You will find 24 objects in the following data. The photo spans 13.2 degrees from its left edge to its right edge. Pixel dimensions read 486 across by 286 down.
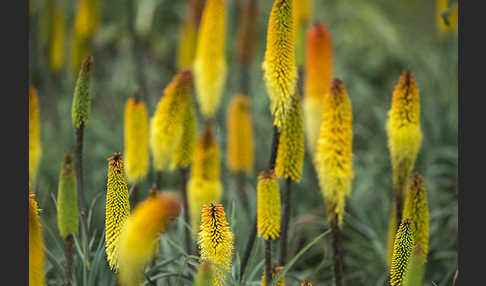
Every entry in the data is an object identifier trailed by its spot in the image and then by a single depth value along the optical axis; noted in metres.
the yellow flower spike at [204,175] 3.02
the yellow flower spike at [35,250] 2.63
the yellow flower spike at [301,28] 3.34
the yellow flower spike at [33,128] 2.93
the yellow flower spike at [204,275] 2.58
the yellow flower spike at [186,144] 2.98
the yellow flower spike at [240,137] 3.29
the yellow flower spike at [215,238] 2.64
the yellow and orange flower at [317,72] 3.12
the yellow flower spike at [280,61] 2.76
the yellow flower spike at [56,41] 3.50
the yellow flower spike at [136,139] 2.95
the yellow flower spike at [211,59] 3.10
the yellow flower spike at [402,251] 2.66
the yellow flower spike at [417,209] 2.77
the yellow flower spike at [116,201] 2.63
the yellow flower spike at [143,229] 2.50
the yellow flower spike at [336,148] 2.81
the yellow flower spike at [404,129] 2.84
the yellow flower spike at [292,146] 2.83
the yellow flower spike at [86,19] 3.46
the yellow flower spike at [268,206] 2.73
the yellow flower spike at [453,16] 3.14
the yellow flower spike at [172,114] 2.91
